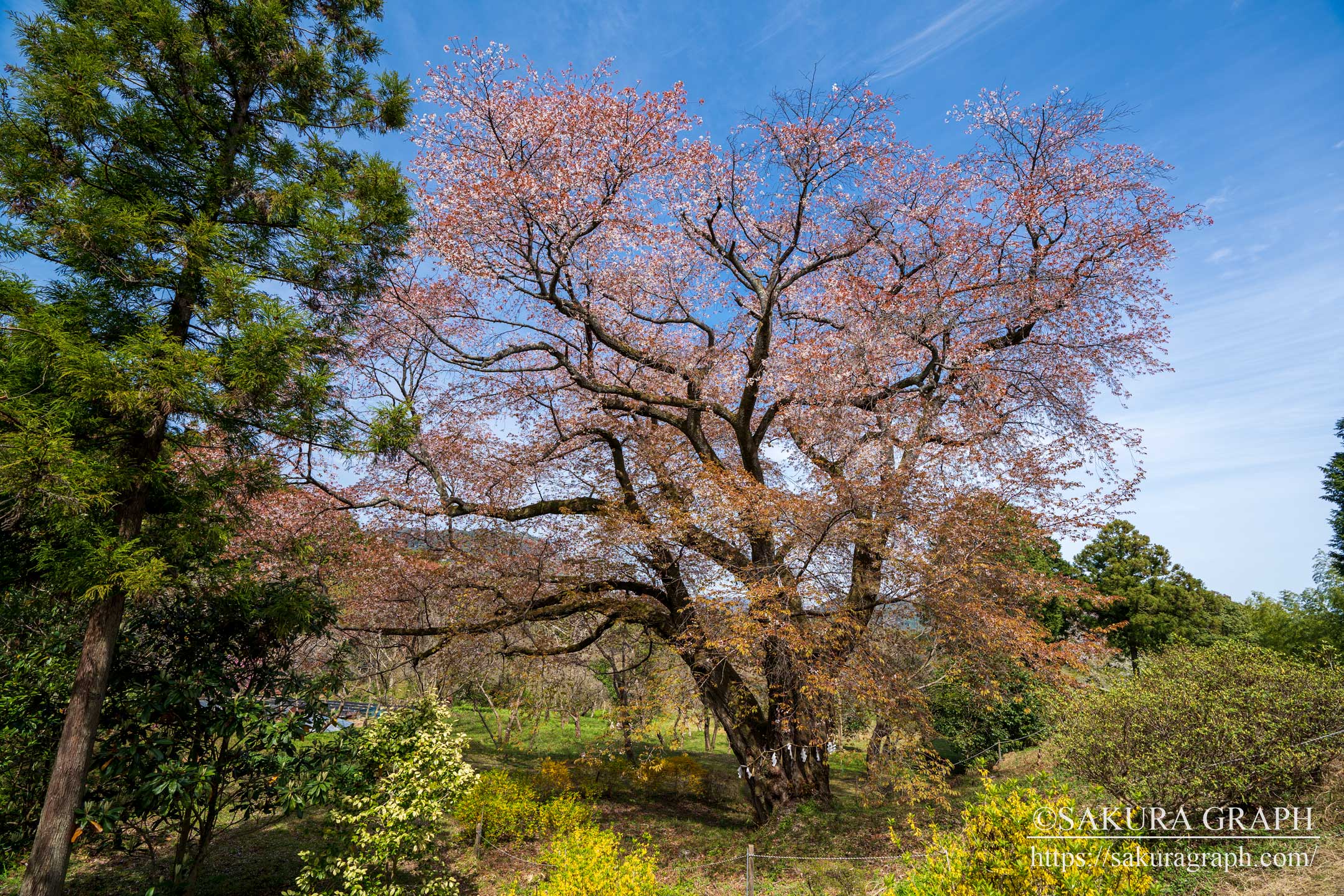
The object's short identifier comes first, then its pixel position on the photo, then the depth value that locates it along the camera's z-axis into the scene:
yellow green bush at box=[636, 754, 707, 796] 13.18
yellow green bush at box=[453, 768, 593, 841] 9.22
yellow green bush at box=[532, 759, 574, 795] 11.55
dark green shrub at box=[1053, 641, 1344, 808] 5.26
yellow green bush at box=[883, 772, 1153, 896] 3.59
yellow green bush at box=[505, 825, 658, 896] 5.01
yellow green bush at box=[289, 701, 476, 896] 6.55
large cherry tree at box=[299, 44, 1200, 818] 8.27
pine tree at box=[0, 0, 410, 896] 5.05
